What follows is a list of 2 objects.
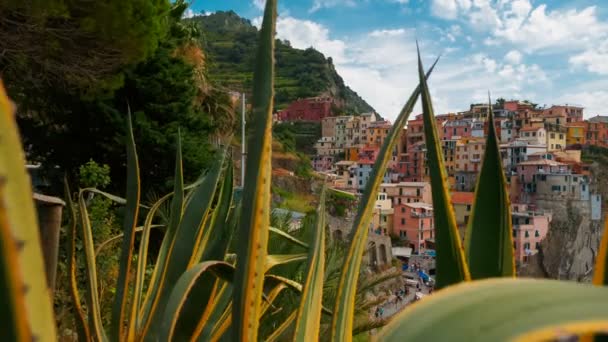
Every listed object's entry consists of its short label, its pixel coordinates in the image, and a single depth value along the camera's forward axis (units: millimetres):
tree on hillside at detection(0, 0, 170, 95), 4746
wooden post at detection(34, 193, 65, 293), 1821
